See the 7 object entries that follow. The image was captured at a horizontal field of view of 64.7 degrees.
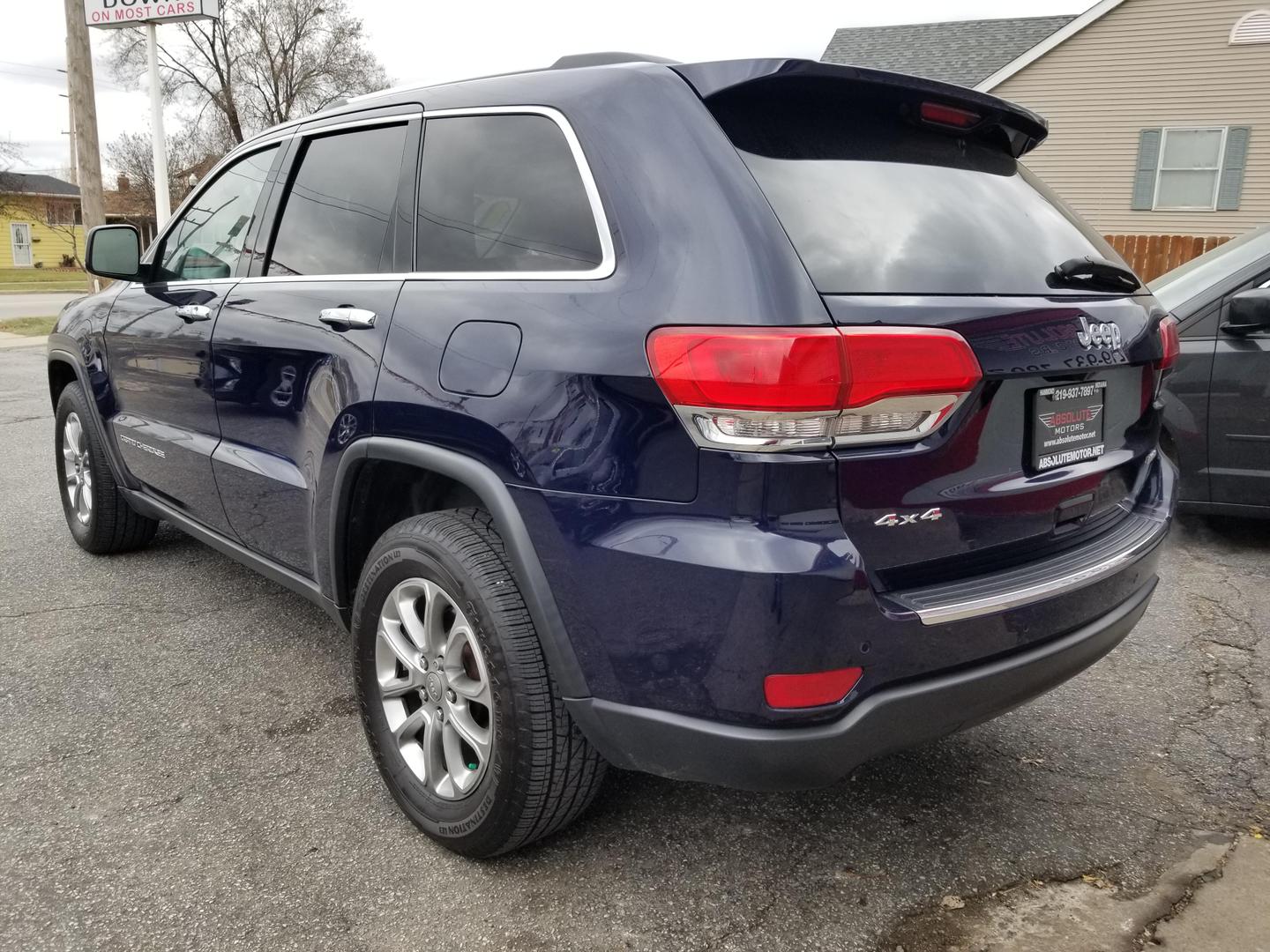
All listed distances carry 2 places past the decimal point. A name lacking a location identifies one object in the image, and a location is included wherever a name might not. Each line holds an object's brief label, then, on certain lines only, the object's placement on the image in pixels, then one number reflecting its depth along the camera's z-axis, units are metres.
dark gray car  4.59
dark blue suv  1.83
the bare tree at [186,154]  39.91
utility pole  14.74
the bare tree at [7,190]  41.44
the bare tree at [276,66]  38.84
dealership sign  15.49
